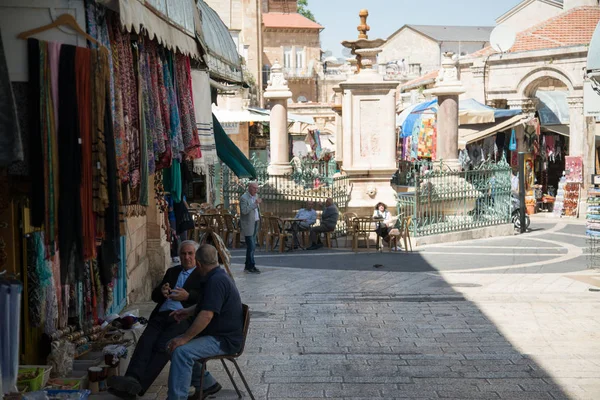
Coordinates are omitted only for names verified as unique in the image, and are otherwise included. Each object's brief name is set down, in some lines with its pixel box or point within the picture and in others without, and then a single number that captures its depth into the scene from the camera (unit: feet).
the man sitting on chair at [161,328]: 22.31
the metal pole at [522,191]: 71.26
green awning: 37.78
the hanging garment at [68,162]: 16.55
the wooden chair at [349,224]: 63.37
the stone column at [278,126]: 79.97
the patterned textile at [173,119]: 26.02
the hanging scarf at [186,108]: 27.63
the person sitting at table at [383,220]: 60.23
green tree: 274.57
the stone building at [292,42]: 234.38
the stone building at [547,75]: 86.99
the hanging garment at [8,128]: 13.64
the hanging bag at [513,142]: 89.86
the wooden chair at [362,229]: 60.54
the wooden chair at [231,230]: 64.90
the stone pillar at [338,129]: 81.30
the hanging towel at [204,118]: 30.89
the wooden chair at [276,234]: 62.44
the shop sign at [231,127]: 92.66
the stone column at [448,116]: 74.90
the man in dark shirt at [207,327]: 21.81
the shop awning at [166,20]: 18.72
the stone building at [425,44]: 235.61
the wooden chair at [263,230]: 63.77
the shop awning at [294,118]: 100.68
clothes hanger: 16.46
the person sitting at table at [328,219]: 61.57
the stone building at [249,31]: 133.89
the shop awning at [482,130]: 86.02
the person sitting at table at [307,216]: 62.95
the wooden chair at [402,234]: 59.57
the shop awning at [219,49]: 33.65
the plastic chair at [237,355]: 22.06
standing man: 50.21
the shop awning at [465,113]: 85.81
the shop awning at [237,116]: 83.53
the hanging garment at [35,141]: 16.08
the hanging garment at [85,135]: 16.85
